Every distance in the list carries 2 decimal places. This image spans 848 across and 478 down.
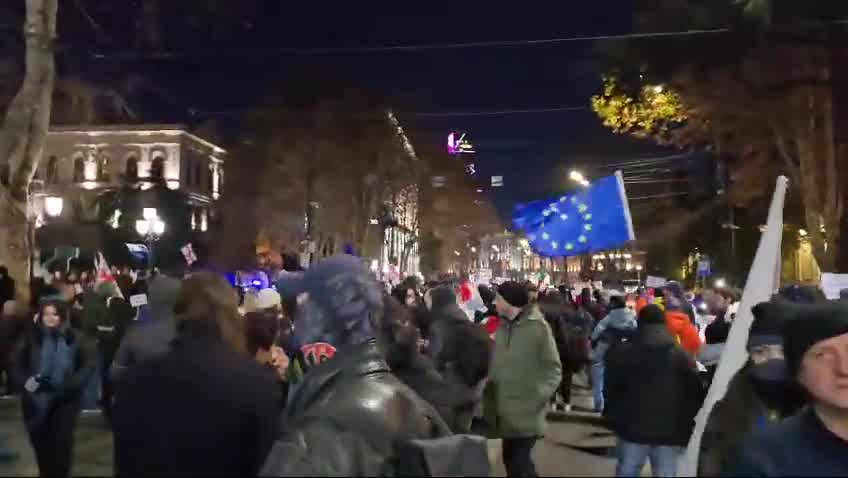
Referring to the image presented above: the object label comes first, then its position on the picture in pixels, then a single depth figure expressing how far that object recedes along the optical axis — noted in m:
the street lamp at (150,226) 28.44
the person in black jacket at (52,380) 7.02
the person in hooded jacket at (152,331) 6.10
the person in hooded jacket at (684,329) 9.90
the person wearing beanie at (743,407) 3.70
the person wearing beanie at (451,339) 7.14
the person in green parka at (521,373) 6.51
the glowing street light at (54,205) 30.20
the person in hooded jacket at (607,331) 11.69
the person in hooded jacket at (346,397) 2.38
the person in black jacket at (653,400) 5.98
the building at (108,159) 76.06
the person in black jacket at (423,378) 5.12
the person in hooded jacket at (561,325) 12.27
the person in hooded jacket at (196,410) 3.27
